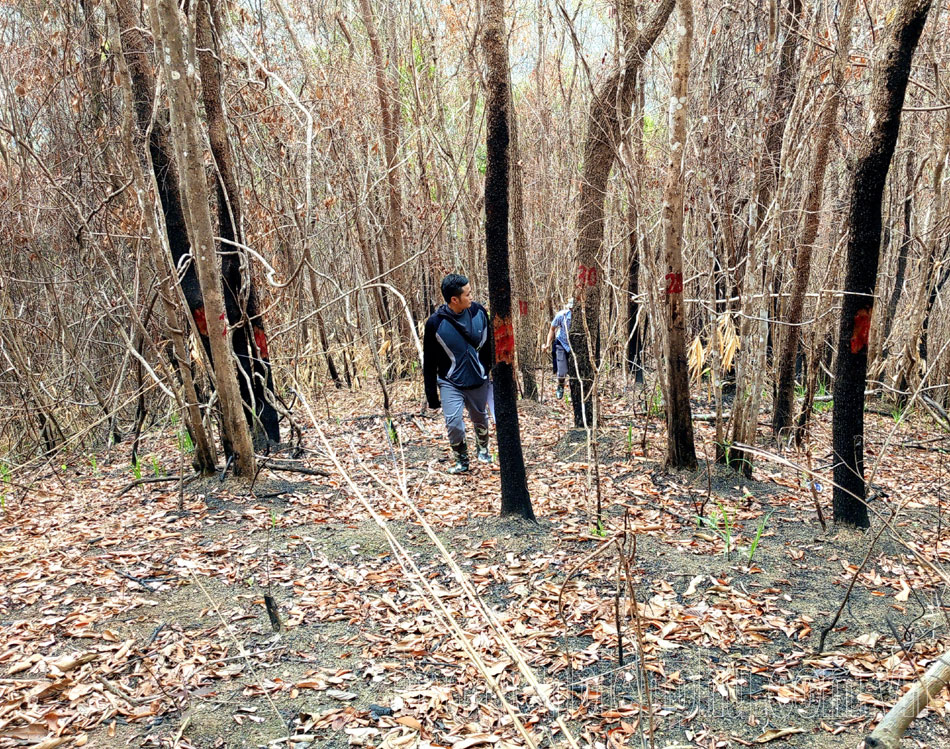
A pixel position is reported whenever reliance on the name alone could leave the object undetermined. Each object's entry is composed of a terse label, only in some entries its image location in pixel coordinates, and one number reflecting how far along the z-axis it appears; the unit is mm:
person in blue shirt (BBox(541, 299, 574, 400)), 10438
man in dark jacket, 6879
